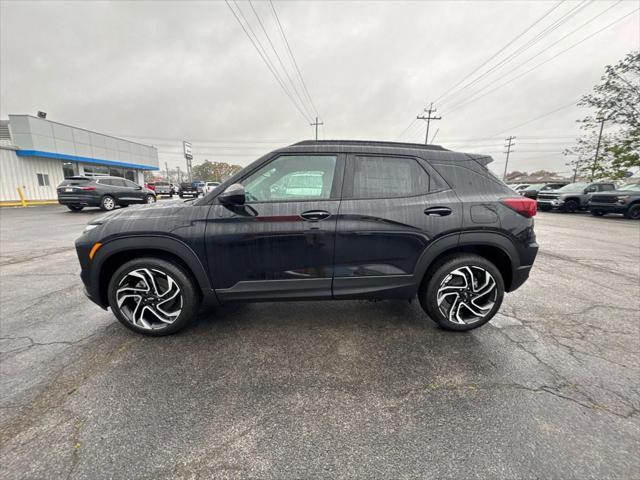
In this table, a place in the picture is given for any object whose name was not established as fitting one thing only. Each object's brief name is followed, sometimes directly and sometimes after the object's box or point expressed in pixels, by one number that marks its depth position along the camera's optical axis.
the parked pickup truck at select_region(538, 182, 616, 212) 15.08
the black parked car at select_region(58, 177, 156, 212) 11.79
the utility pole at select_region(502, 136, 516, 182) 58.06
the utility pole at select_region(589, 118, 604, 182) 21.82
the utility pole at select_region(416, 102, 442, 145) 37.19
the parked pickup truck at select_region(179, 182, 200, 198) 25.59
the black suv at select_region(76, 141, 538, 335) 2.46
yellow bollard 15.80
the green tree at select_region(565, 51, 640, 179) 17.78
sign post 35.75
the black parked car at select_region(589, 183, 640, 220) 12.59
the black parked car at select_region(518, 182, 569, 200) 19.23
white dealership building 16.92
